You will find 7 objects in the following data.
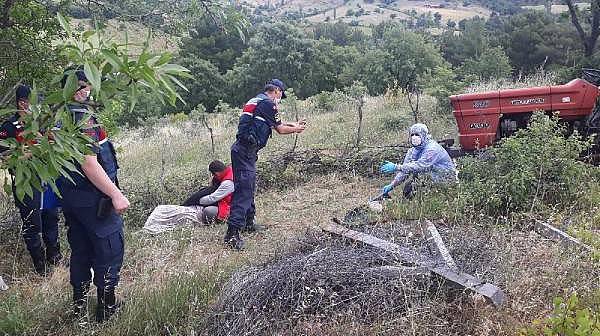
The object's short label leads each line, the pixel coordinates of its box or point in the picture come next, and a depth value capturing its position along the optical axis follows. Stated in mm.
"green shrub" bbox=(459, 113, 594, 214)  4832
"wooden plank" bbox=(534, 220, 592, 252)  3600
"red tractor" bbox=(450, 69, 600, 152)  6621
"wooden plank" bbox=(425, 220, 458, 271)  3458
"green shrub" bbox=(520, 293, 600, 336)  2025
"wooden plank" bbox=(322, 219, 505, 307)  3043
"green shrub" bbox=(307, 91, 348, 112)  15277
